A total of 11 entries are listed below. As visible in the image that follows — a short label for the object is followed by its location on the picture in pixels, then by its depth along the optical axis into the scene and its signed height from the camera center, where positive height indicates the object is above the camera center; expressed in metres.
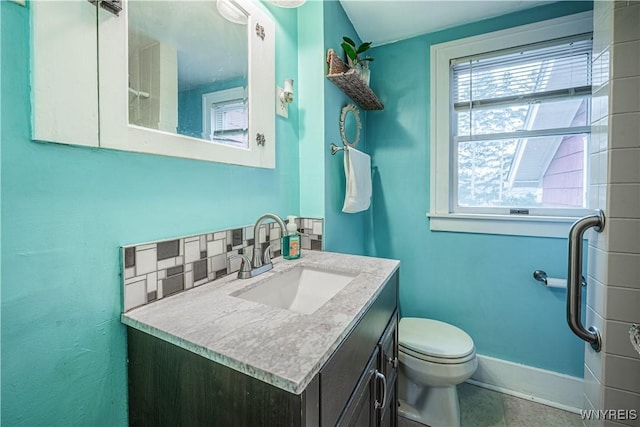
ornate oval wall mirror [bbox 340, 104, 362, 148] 1.51 +0.51
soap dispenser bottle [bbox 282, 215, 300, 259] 1.14 -0.17
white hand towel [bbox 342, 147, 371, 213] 1.41 +0.15
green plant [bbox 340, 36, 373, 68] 1.34 +0.83
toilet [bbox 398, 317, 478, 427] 1.19 -0.76
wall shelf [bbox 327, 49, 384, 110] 1.29 +0.68
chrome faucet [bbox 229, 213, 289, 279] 0.90 -0.20
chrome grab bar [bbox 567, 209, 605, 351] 0.88 -0.26
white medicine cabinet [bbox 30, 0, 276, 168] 0.51 +0.34
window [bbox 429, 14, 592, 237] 1.44 +0.47
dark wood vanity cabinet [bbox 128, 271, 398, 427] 0.44 -0.36
